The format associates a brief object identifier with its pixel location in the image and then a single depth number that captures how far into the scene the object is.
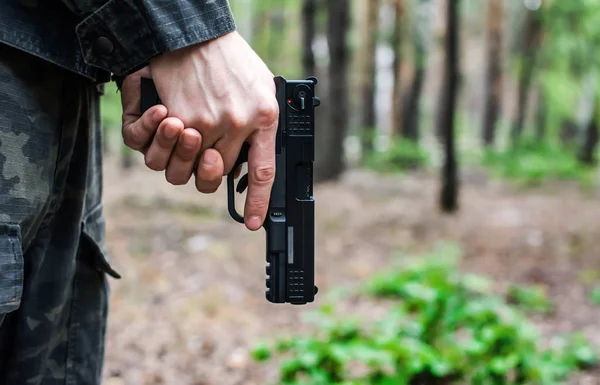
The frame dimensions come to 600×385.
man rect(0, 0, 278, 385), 1.12
